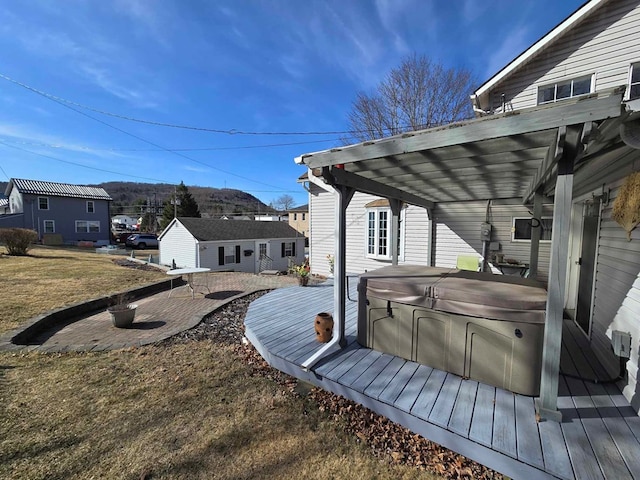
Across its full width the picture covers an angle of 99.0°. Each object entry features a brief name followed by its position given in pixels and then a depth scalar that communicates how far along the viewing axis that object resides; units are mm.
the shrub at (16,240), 14453
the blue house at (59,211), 25812
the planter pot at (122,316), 5445
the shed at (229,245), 19172
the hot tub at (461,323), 2521
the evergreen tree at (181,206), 34062
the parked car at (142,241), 30312
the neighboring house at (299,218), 41625
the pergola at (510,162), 2018
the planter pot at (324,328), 3738
